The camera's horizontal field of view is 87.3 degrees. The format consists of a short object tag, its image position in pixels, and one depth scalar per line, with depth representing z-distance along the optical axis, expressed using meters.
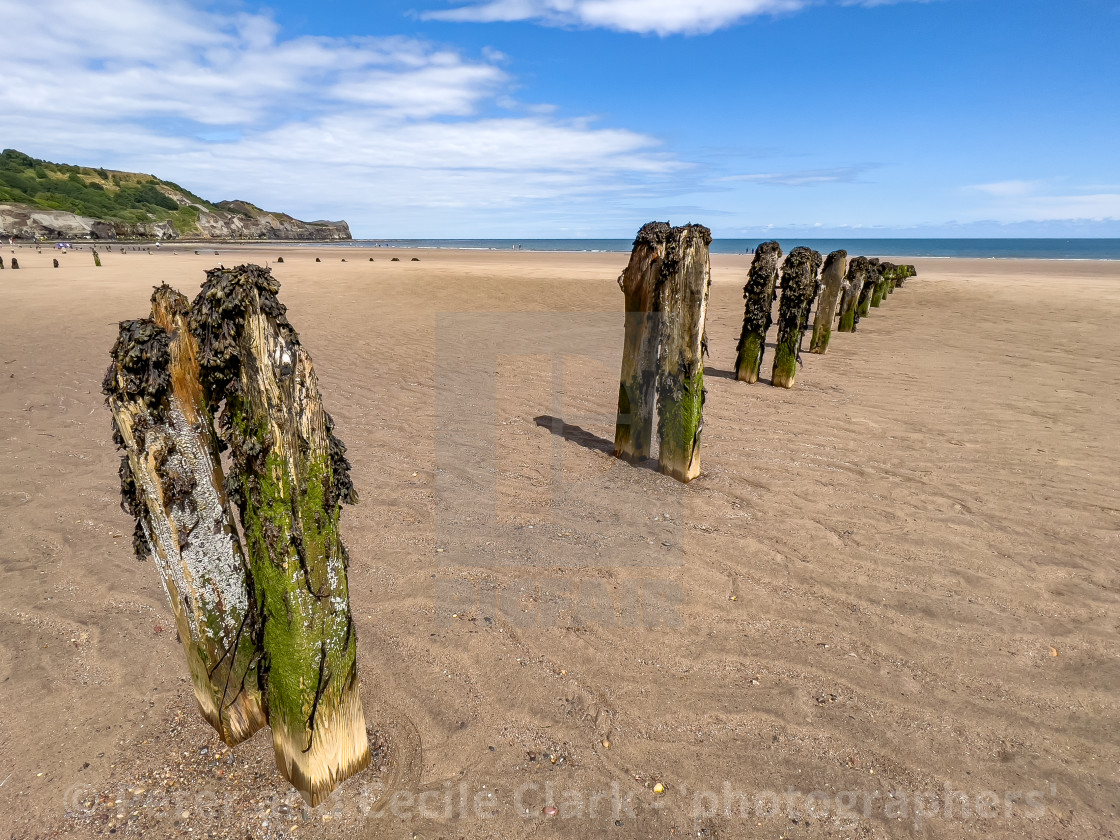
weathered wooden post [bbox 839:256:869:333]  15.14
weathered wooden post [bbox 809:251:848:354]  12.02
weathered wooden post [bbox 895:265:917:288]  26.74
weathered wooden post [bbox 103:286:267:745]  2.22
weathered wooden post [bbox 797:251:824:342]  9.33
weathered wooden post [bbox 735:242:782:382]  9.27
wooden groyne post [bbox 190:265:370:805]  2.13
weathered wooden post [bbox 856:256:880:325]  17.31
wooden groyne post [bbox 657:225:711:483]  5.34
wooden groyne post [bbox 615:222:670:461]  5.50
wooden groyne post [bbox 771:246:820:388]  9.18
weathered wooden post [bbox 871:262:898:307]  20.33
